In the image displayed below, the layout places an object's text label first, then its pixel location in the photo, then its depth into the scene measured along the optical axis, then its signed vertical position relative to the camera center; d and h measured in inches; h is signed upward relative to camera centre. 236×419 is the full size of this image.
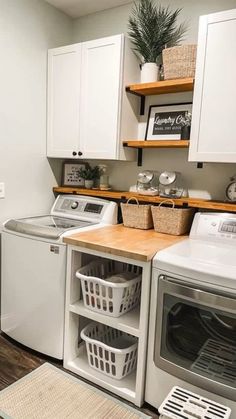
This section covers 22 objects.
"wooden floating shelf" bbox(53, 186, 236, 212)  79.4 -10.4
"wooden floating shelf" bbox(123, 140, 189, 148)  83.2 +5.5
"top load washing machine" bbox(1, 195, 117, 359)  79.9 -32.7
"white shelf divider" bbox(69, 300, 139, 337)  70.0 -37.2
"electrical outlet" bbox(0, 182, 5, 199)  93.6 -10.2
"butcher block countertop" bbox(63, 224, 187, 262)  66.6 -19.2
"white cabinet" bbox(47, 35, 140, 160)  91.0 +18.9
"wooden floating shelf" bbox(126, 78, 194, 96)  82.4 +21.7
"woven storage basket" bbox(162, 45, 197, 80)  81.2 +27.7
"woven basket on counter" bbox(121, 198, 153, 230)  89.5 -15.7
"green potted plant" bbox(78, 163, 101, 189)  108.9 -5.2
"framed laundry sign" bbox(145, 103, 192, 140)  91.7 +13.2
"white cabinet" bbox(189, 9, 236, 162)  72.4 +18.2
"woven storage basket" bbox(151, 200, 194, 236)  83.9 -15.3
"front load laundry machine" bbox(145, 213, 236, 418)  57.3 -31.9
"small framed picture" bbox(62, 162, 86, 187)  113.5 -5.5
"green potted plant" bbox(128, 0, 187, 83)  87.4 +37.8
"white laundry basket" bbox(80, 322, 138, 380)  73.2 -48.0
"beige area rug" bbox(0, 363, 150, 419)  66.2 -54.6
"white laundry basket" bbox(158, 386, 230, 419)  55.6 -44.8
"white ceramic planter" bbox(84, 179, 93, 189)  108.7 -8.3
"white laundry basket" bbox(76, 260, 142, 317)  71.1 -31.1
